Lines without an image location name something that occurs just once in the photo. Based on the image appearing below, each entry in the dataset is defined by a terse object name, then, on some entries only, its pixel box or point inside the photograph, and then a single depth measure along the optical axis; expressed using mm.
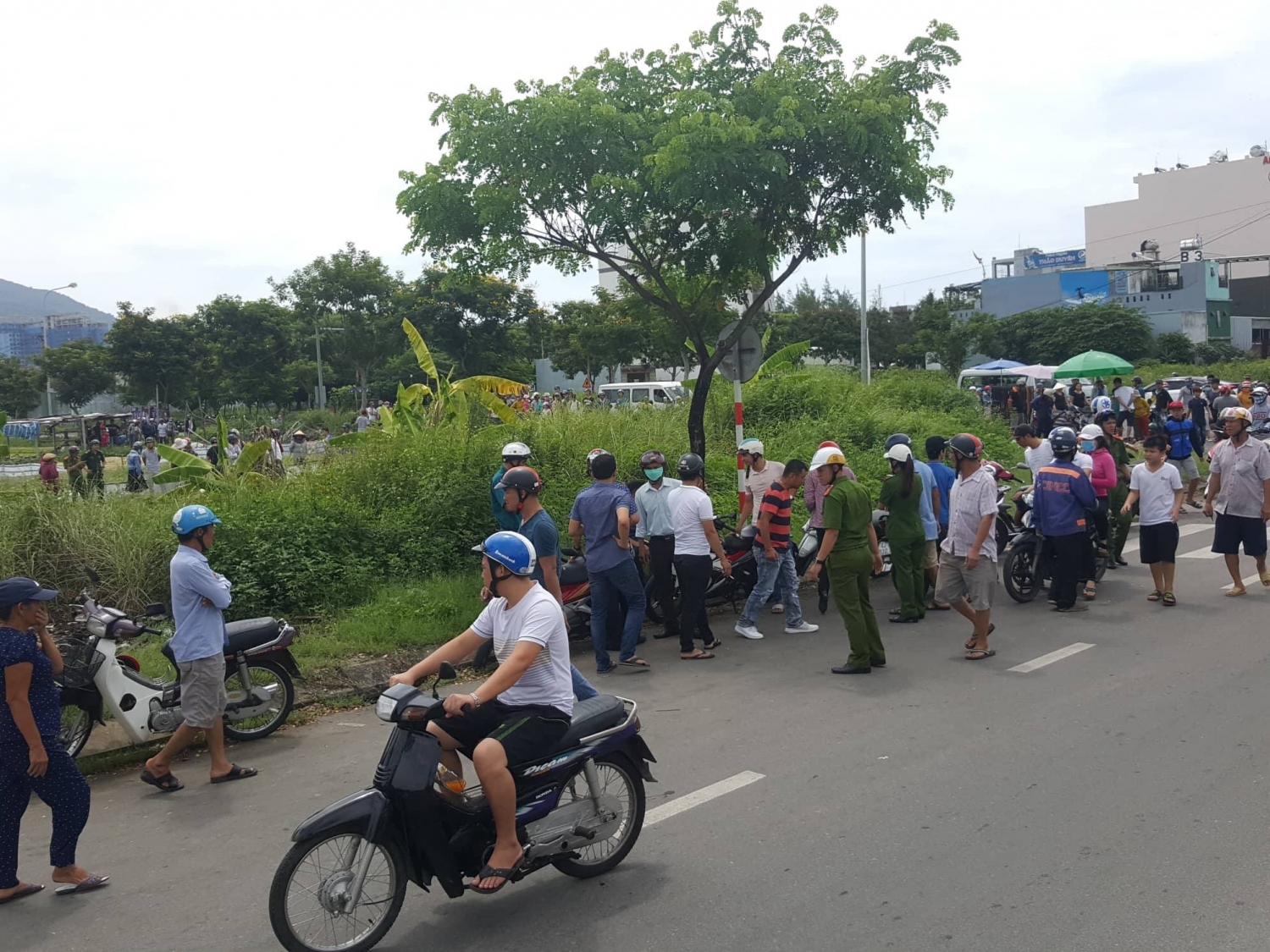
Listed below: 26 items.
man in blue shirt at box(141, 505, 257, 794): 6137
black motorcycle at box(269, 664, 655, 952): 4055
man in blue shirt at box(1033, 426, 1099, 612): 9906
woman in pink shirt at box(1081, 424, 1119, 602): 11539
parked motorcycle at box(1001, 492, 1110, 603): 10648
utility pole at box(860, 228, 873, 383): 29975
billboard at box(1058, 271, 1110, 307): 67562
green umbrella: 27933
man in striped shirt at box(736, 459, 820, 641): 9359
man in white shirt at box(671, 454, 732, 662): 8773
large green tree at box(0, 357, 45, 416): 56781
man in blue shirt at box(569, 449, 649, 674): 8477
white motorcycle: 6605
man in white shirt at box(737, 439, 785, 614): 10055
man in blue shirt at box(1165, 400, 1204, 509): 15922
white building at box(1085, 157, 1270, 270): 81750
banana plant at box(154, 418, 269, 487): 12172
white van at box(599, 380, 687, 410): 30141
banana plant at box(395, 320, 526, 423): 15805
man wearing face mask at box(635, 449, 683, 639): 9281
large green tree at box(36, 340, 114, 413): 52938
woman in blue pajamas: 4738
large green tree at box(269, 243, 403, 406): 41250
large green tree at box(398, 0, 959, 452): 11711
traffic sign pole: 11773
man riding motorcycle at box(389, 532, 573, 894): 4312
